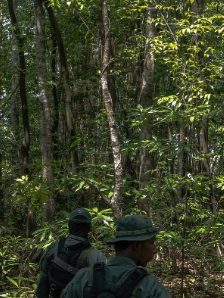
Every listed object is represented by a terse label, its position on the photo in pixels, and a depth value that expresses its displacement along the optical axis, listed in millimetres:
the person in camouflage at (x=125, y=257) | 1919
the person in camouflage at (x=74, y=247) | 3561
